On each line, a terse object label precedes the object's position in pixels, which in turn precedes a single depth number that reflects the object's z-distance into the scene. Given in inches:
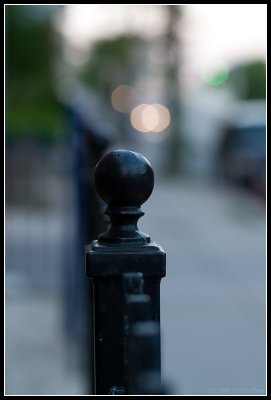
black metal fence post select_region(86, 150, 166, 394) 61.2
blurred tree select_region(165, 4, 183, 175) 992.2
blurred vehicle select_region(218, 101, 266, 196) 668.7
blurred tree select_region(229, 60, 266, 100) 1459.2
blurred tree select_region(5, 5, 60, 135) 775.7
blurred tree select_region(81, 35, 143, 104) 1227.9
